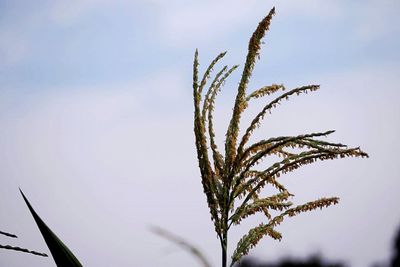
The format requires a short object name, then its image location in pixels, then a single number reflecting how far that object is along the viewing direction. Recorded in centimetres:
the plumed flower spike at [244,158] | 605
